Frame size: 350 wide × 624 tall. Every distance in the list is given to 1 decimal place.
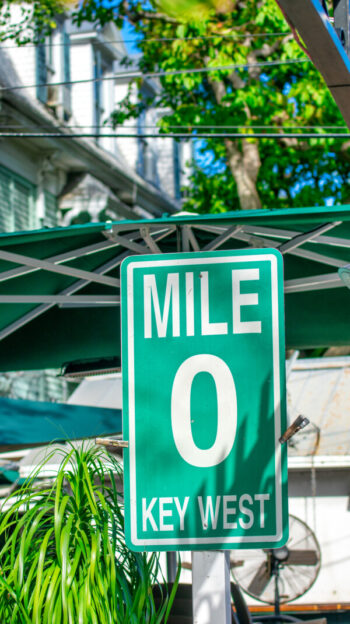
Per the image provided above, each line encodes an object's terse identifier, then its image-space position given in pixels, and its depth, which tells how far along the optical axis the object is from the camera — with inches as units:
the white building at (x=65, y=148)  628.4
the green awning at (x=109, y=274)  169.3
